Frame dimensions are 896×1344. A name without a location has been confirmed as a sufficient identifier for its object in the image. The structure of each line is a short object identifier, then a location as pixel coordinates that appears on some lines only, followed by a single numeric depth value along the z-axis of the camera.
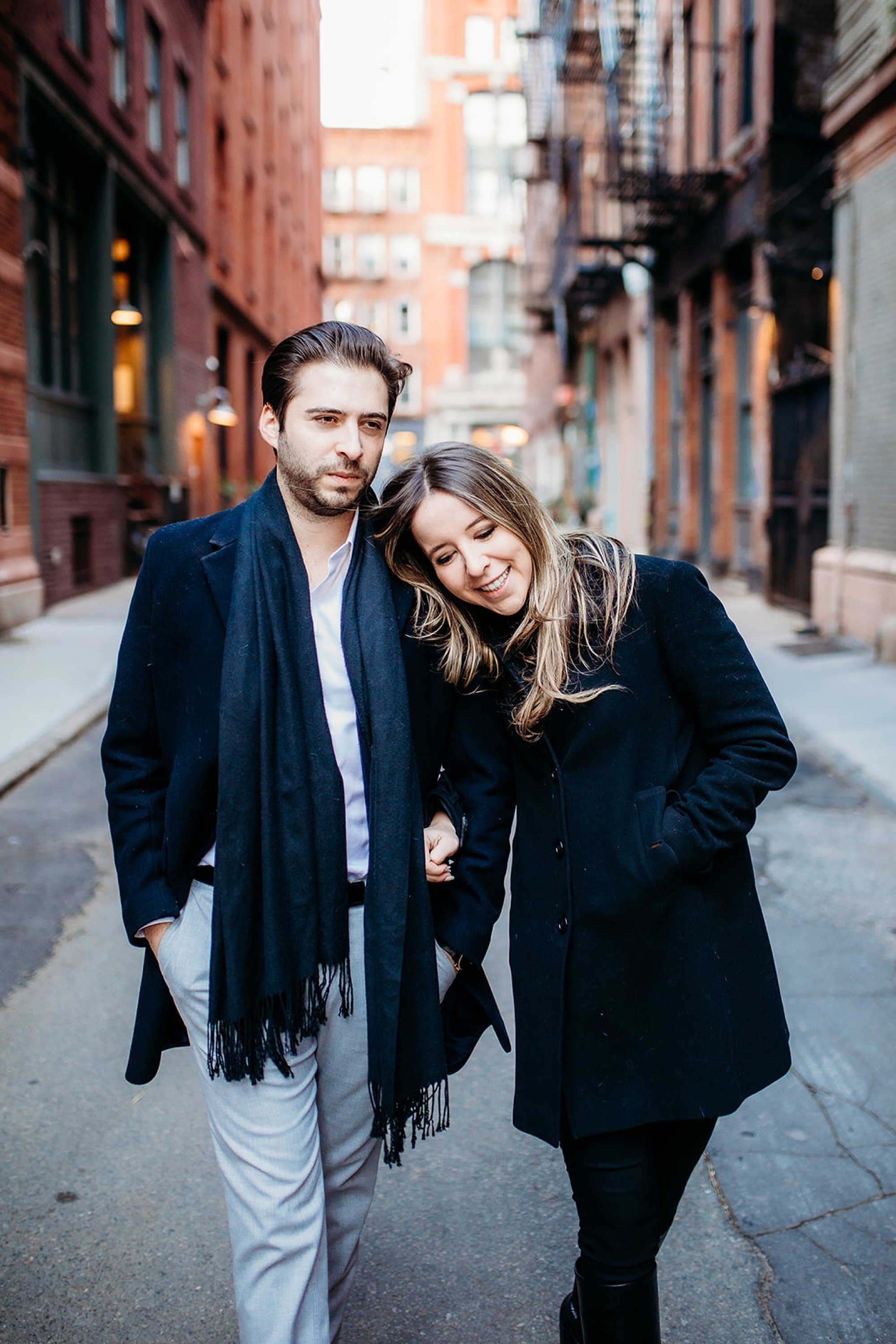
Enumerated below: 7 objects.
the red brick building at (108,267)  15.60
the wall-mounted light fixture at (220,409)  24.06
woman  2.10
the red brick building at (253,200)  26.94
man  2.05
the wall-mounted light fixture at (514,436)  48.50
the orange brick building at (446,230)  52.31
